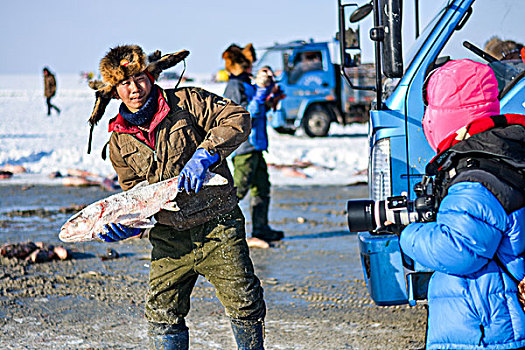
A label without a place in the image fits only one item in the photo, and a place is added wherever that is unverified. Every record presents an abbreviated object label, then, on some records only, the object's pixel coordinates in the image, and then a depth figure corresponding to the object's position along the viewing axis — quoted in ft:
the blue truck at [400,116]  13.37
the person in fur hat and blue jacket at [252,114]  22.88
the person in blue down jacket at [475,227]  7.42
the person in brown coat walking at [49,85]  89.35
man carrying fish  11.21
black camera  8.23
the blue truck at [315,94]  61.98
